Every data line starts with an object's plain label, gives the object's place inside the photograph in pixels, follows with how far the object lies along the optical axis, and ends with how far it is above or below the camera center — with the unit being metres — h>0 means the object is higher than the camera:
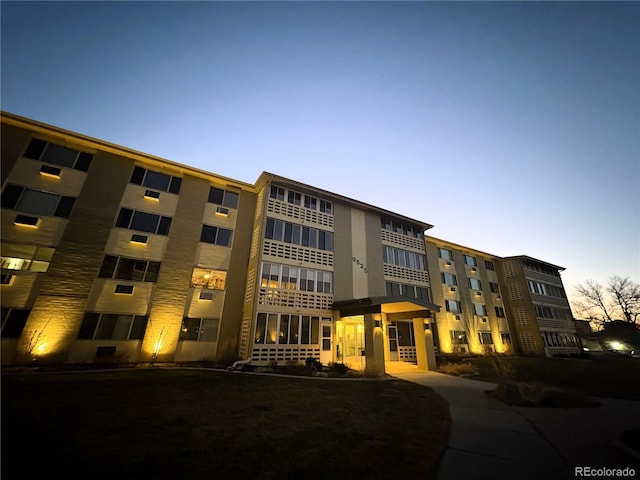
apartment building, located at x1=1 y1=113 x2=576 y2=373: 14.03 +4.21
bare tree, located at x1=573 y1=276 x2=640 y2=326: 43.28 +6.71
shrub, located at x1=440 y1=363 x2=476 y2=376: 15.88 -1.70
